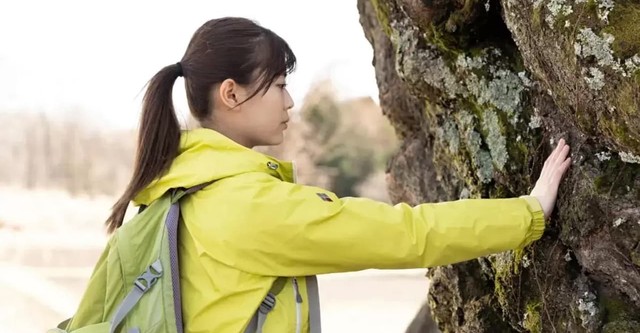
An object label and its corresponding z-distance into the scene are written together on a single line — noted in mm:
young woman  2614
